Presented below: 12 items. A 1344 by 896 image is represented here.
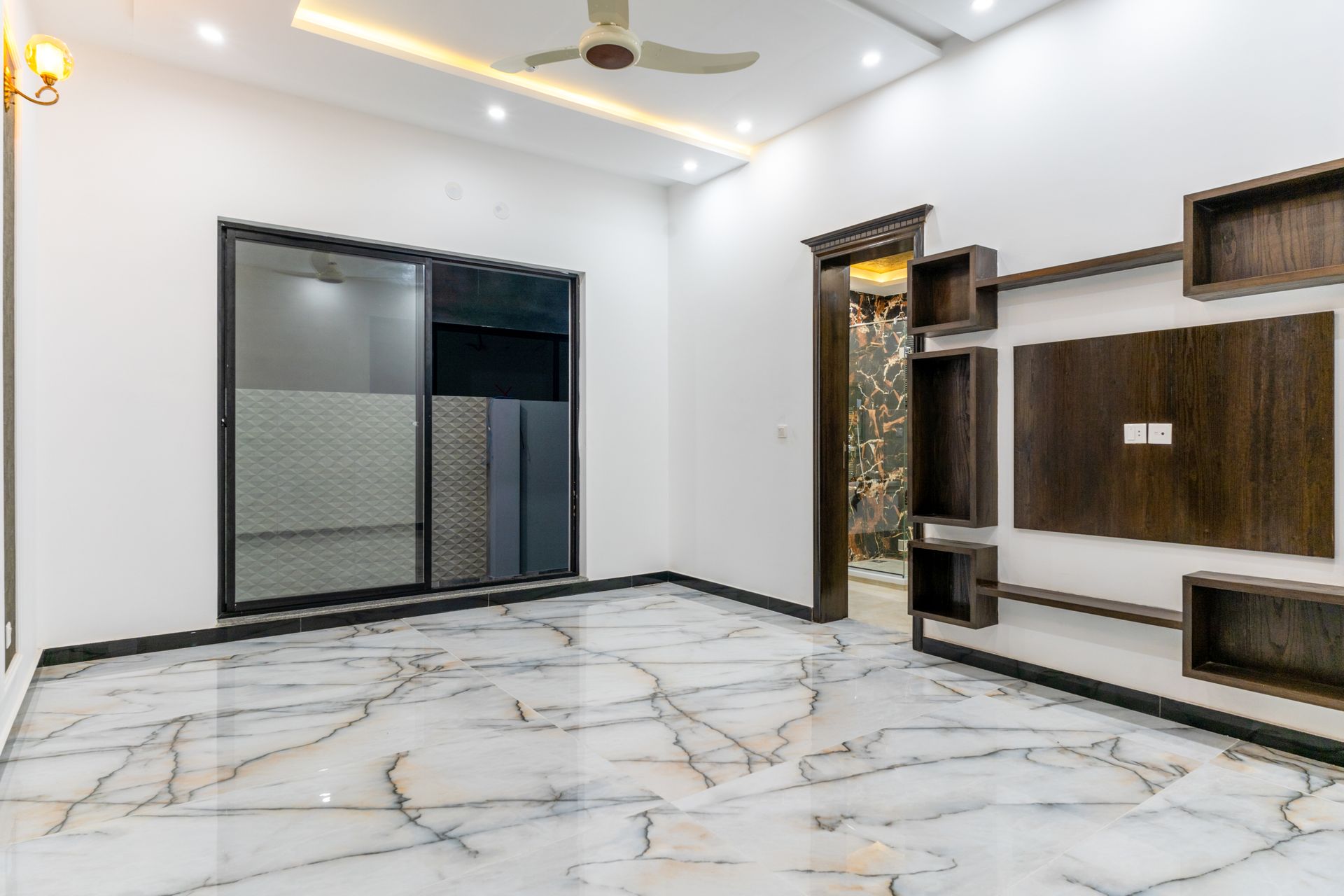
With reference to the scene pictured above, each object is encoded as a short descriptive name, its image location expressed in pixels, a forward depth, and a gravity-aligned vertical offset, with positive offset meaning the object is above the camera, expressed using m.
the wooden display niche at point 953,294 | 3.45 +0.78
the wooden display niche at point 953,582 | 3.46 -0.64
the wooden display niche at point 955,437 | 3.47 +0.08
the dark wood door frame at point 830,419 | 4.46 +0.21
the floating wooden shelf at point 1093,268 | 2.84 +0.75
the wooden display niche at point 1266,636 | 2.46 -0.65
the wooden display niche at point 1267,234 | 2.47 +0.77
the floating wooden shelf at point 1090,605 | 2.79 -0.61
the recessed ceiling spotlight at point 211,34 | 3.42 +1.94
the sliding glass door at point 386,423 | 4.15 +0.19
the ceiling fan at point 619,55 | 2.68 +1.55
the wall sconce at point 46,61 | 2.82 +1.49
